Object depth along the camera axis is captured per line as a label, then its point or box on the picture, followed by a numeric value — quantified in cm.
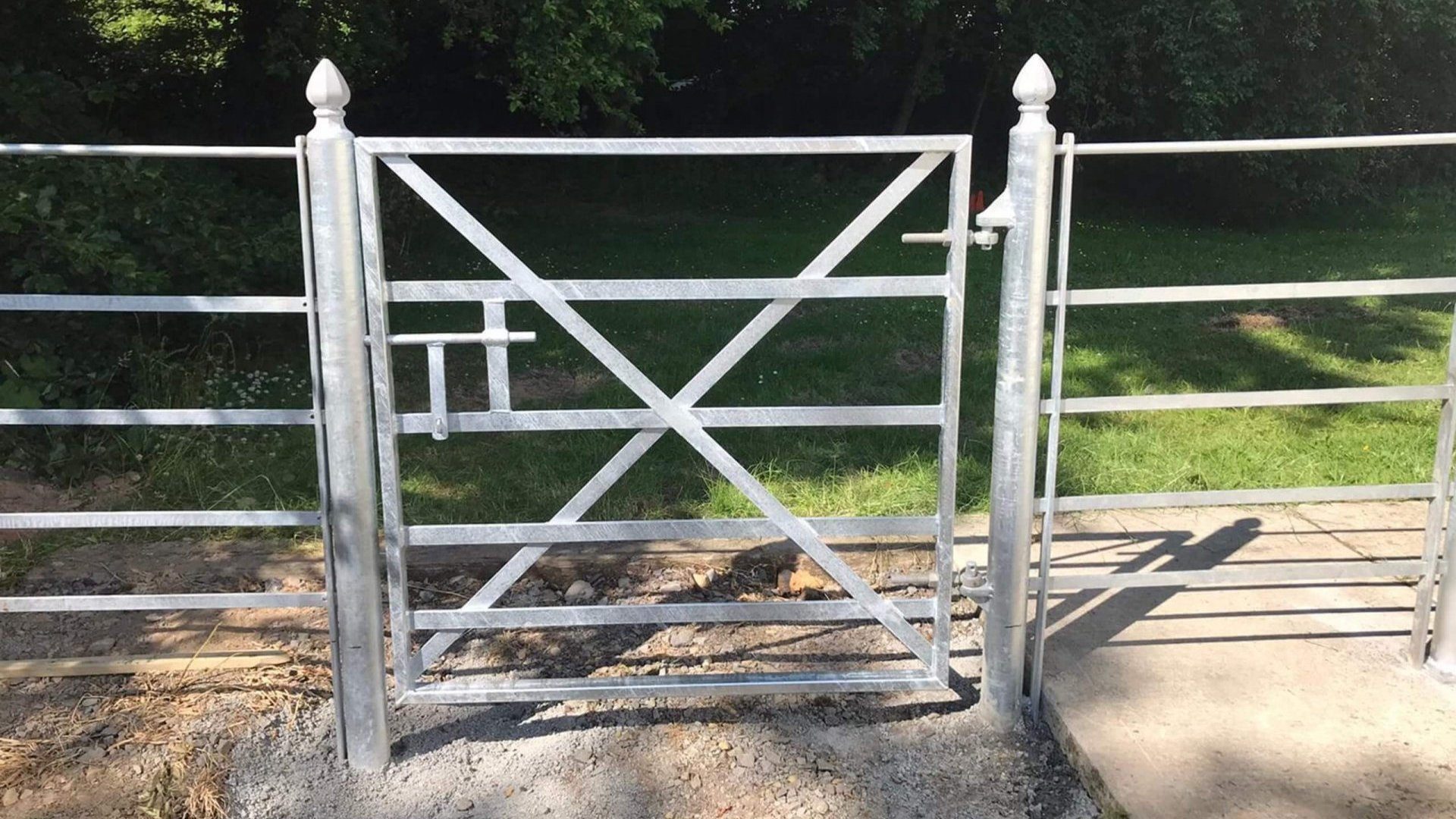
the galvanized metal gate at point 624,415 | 295
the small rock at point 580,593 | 437
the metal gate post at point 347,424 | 285
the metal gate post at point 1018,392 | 302
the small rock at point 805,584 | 442
